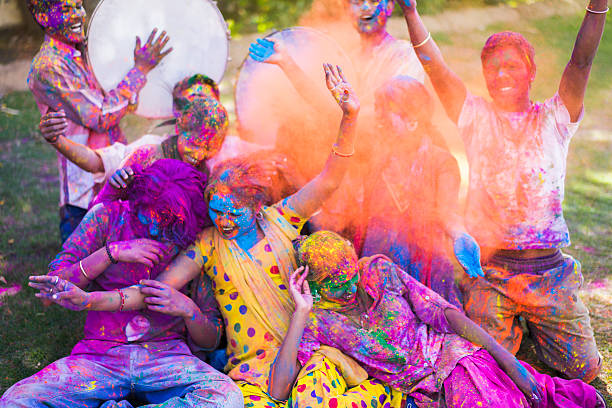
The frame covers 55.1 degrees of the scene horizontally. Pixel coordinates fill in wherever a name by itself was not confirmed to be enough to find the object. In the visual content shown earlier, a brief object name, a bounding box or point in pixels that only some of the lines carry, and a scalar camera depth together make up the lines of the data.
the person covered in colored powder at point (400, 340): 2.66
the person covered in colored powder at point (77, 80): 3.70
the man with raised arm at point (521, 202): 3.21
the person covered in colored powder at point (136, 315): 2.68
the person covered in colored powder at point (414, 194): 3.31
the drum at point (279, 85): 3.71
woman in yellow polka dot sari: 2.83
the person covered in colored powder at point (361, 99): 3.52
